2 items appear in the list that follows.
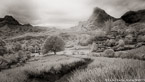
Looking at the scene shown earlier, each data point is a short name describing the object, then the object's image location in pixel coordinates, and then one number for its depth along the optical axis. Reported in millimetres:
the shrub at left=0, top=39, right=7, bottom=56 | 16323
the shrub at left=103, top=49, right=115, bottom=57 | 23175
